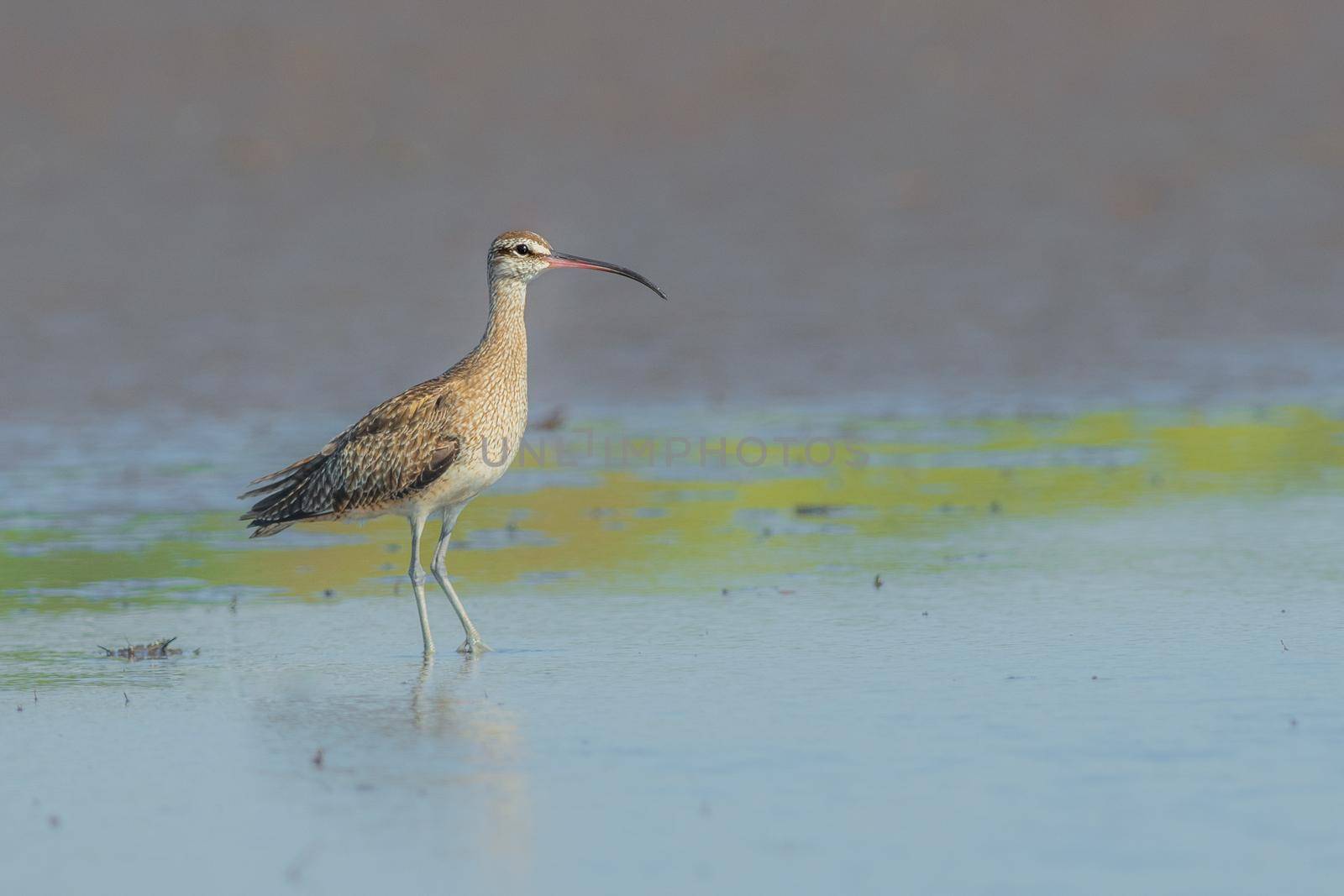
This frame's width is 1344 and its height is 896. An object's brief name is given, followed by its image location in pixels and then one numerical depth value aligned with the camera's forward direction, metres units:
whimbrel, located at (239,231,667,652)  15.90
